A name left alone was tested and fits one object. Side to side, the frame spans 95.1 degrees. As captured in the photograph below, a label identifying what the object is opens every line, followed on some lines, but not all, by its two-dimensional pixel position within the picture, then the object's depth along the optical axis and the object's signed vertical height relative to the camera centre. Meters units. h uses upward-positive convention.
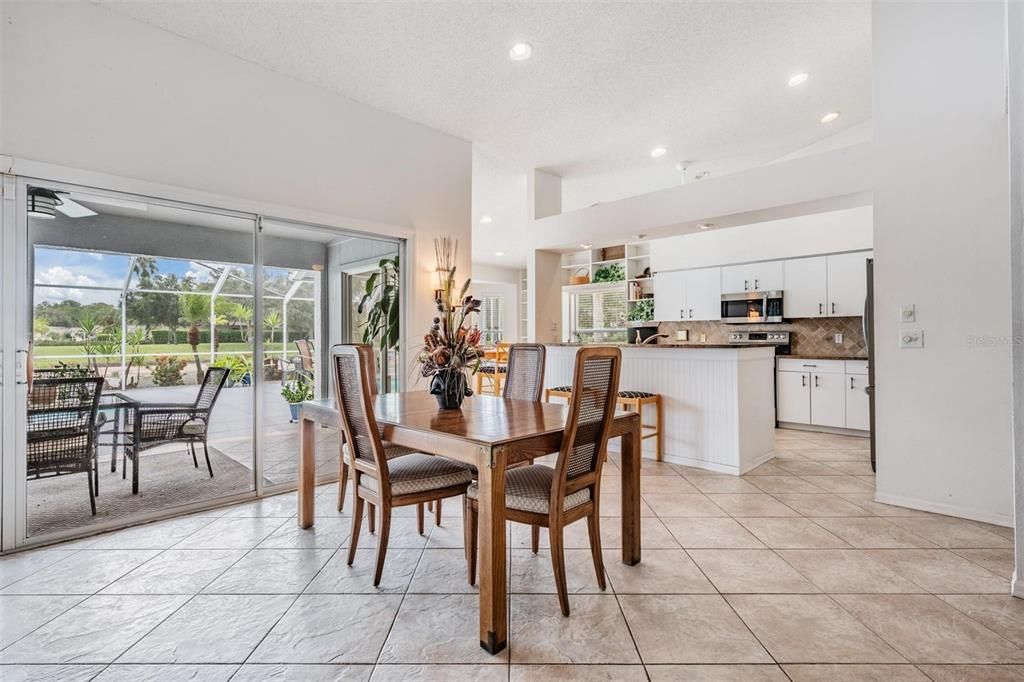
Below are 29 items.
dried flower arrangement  2.50 -0.07
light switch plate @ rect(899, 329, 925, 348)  2.95 +0.04
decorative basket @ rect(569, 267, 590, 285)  8.33 +1.23
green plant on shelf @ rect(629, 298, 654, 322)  7.24 +0.54
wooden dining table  1.67 -0.40
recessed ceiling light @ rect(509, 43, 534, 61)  3.26 +2.07
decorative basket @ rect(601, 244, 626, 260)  7.96 +1.60
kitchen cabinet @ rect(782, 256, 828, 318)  5.41 +0.67
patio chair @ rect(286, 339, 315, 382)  3.71 -0.12
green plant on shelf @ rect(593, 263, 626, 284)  7.69 +1.20
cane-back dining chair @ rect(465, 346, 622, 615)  1.84 -0.56
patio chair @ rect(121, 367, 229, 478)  3.04 -0.49
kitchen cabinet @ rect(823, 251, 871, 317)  5.14 +0.68
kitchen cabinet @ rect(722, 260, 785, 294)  5.74 +0.85
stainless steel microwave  5.77 +0.47
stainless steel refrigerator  3.64 +0.09
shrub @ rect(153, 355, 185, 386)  3.07 -0.16
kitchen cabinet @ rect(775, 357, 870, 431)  5.07 -0.55
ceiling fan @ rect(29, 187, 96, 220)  2.62 +0.81
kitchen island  3.85 -0.47
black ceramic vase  2.49 -0.23
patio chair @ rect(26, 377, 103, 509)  2.62 -0.46
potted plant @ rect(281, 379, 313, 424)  3.68 -0.38
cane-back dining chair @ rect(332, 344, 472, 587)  2.08 -0.58
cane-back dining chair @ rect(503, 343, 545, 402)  3.00 -0.18
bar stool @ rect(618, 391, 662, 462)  4.10 -0.52
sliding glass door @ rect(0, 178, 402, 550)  2.61 -0.04
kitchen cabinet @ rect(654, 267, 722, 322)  6.27 +0.69
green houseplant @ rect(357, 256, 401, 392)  4.35 +0.35
